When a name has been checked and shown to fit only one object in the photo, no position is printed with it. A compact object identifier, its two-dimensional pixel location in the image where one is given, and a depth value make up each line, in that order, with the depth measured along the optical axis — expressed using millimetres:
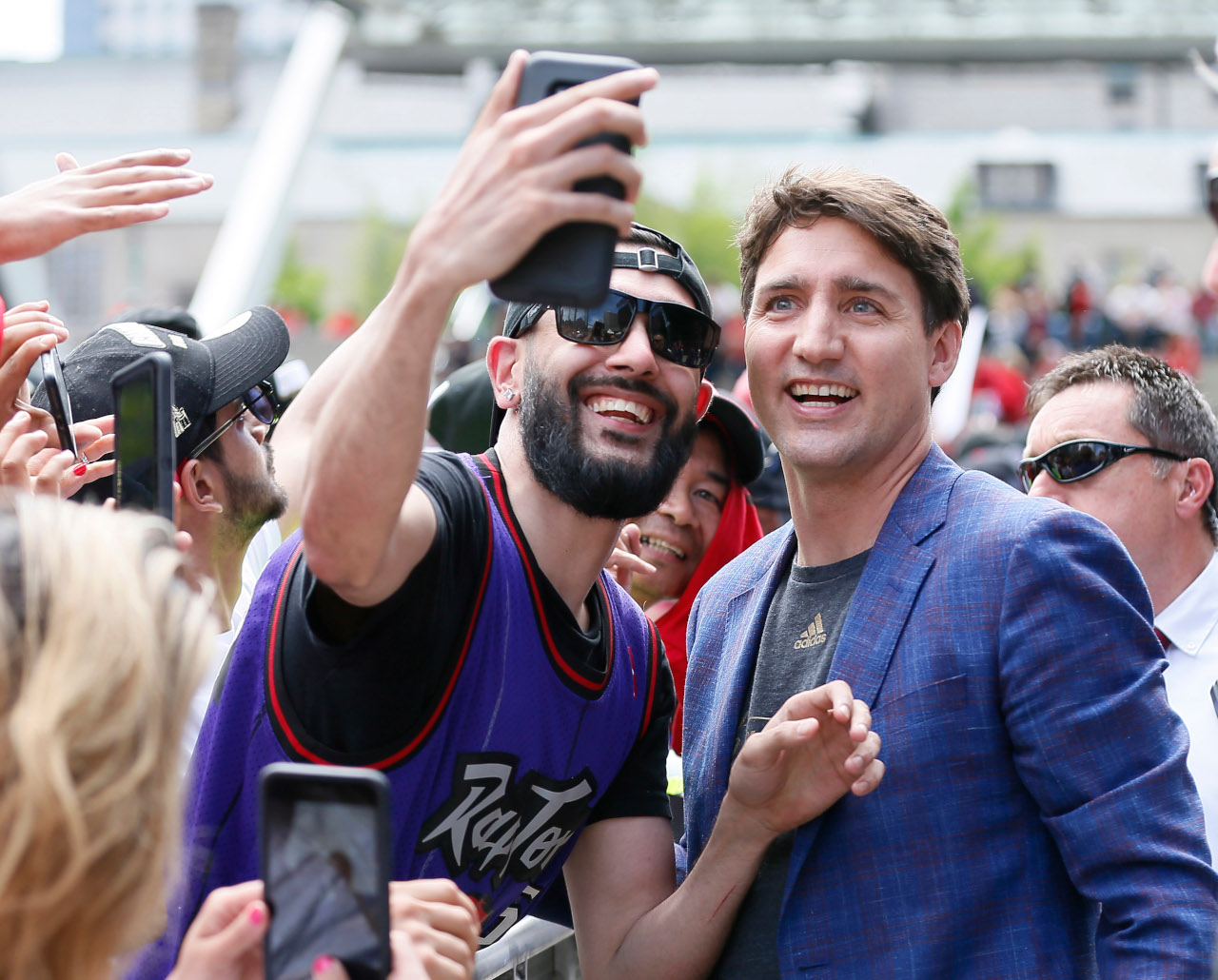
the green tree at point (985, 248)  41800
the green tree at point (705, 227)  41750
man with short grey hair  3422
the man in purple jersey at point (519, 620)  1747
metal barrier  2838
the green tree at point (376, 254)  46969
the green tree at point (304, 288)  47406
